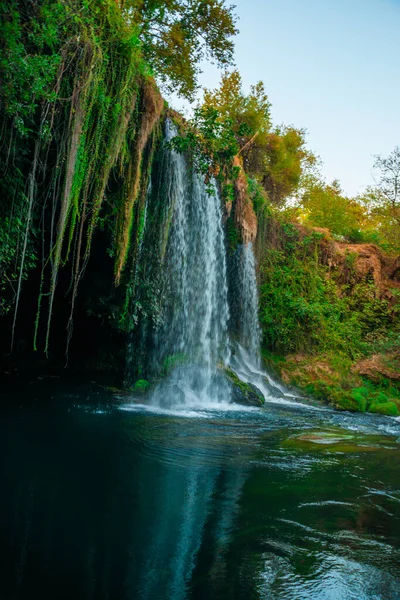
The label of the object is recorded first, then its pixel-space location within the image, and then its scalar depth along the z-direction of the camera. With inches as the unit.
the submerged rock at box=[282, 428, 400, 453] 265.3
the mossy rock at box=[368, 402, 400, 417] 450.9
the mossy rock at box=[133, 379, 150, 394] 424.3
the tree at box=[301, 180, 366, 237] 831.7
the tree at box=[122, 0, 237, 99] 612.4
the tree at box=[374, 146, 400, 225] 818.8
